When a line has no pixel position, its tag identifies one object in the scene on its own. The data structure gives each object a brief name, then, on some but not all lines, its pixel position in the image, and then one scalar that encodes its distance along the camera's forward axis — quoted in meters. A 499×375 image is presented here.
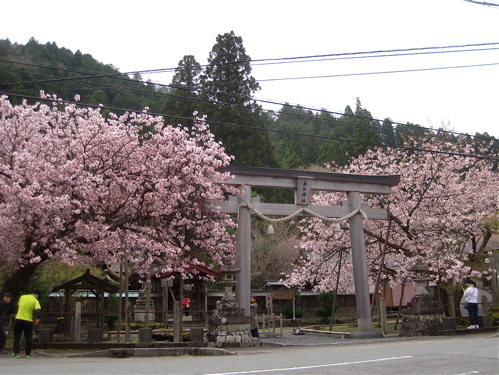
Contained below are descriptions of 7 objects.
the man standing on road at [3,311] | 12.73
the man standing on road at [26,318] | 11.97
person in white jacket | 16.62
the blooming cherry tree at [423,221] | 20.94
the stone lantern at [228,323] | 15.07
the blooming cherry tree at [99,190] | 13.80
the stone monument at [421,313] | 16.91
